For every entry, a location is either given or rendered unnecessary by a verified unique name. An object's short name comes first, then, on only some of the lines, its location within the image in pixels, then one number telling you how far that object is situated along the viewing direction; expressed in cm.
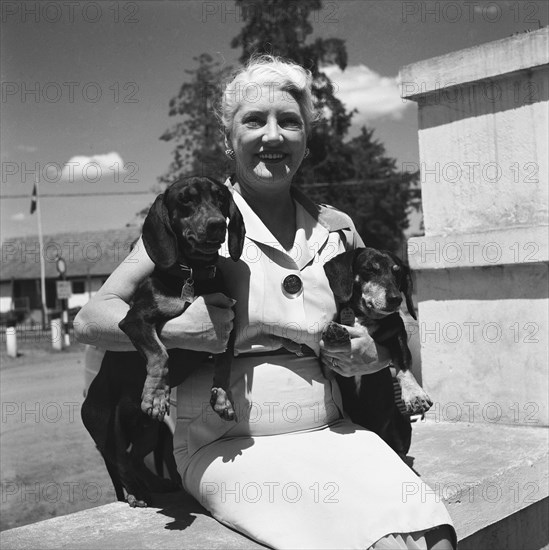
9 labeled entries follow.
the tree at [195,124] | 2427
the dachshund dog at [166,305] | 208
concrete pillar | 385
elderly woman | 202
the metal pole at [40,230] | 3142
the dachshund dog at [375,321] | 238
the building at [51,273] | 4212
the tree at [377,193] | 2638
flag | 3154
